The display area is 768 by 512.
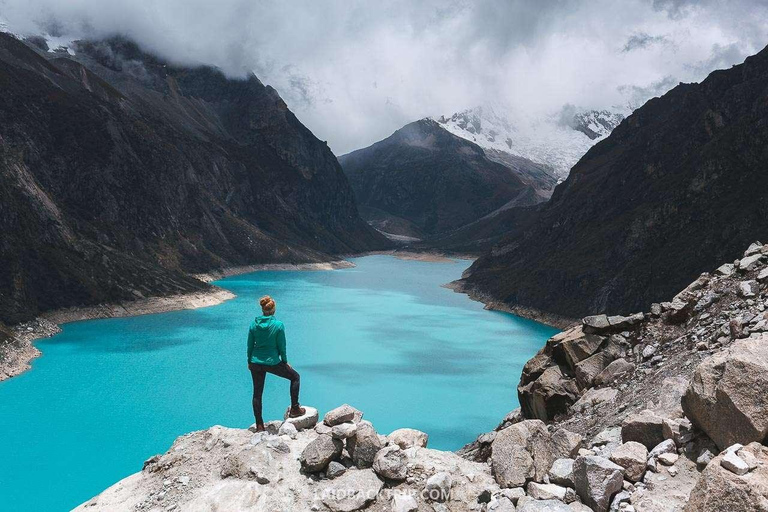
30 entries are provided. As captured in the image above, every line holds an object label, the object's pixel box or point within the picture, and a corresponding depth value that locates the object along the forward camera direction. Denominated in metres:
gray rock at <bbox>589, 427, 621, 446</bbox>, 10.80
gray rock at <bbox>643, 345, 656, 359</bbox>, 17.02
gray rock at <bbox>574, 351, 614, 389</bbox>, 18.19
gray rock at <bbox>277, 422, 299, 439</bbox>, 12.00
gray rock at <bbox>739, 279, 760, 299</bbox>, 15.34
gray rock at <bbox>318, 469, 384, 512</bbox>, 9.84
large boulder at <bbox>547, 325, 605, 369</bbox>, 18.89
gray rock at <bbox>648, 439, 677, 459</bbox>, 9.18
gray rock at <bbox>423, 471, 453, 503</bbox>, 9.72
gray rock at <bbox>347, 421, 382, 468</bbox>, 10.61
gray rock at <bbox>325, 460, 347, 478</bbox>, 10.52
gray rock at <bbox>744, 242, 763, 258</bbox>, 17.56
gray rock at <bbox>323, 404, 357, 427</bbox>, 11.80
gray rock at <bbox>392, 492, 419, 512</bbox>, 9.52
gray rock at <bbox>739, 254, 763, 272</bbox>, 16.66
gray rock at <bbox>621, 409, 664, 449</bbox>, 9.72
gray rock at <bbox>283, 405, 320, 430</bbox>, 12.42
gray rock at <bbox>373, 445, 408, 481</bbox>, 10.16
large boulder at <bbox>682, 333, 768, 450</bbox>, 8.25
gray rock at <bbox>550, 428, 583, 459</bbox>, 10.23
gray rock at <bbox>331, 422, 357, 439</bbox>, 10.70
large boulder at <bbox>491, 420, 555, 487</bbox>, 9.95
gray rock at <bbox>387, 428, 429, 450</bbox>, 11.95
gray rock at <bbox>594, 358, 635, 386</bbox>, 17.20
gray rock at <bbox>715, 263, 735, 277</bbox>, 17.45
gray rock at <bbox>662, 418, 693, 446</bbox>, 9.25
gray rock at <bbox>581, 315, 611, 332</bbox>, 18.98
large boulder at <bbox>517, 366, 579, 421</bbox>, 18.77
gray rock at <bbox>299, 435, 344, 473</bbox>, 10.61
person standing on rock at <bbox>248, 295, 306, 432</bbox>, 12.47
